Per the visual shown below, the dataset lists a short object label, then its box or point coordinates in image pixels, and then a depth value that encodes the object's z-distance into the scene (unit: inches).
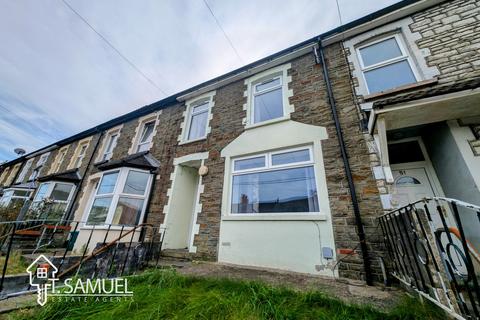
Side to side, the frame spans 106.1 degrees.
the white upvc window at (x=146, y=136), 334.9
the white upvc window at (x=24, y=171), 585.1
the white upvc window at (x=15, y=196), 384.3
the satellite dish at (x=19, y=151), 598.6
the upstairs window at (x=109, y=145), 374.3
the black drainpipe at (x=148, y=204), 240.2
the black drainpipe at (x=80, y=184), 330.5
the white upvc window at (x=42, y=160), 536.7
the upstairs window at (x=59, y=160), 476.6
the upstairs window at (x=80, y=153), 416.9
